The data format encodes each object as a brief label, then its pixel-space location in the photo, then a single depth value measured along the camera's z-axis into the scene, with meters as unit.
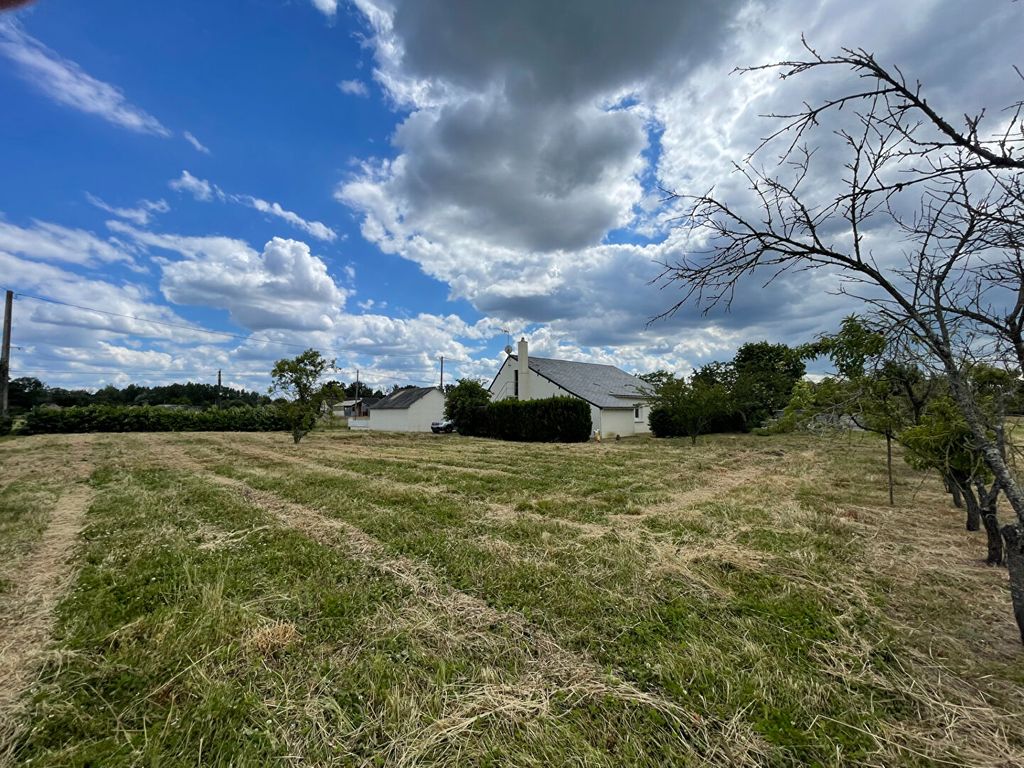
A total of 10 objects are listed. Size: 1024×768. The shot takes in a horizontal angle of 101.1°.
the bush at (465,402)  28.17
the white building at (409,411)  34.88
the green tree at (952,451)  4.41
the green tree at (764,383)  28.34
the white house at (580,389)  26.44
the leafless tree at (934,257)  2.02
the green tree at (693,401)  20.14
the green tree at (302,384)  18.59
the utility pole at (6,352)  23.81
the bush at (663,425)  26.08
